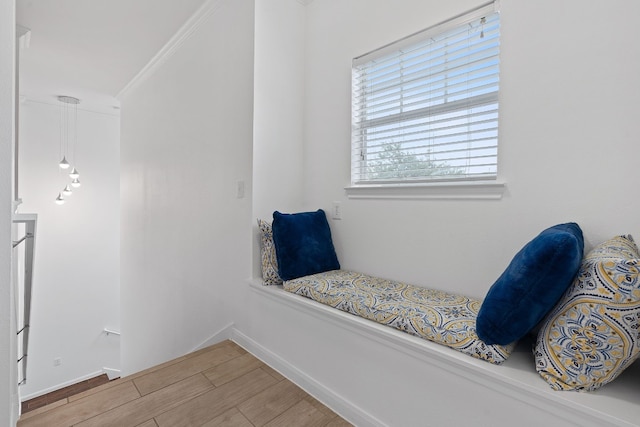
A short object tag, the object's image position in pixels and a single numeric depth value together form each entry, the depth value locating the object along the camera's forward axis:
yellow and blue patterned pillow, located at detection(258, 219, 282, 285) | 2.09
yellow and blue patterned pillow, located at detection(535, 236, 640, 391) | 0.86
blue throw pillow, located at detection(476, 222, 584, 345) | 0.94
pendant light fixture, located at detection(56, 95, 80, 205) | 4.82
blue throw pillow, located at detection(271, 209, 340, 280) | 2.01
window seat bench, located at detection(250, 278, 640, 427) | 0.89
